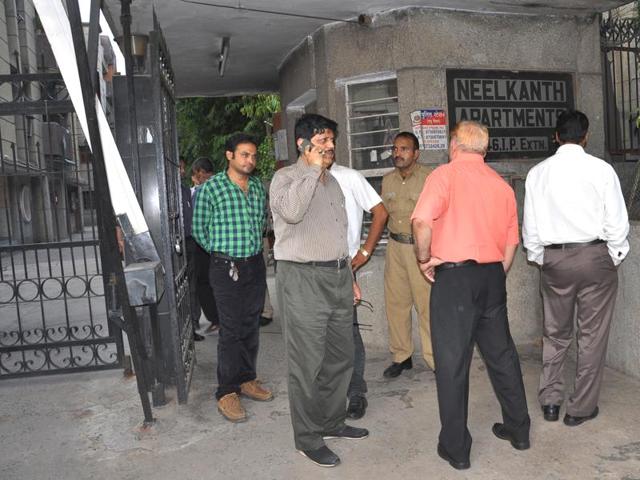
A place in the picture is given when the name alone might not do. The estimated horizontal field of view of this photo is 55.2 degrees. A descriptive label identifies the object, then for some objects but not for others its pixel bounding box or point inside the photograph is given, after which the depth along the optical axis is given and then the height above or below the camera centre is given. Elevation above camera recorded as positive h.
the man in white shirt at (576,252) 3.60 -0.37
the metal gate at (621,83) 6.17 +1.12
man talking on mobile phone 3.30 -0.39
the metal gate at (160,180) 4.25 +0.28
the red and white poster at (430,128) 5.48 +0.65
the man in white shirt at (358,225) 4.11 -0.14
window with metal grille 5.79 +0.78
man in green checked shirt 4.23 -0.29
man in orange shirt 3.19 -0.39
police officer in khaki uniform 4.79 -0.49
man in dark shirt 6.26 -0.29
